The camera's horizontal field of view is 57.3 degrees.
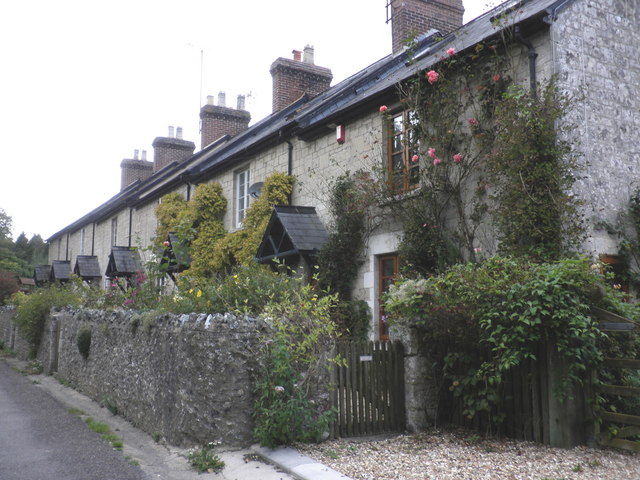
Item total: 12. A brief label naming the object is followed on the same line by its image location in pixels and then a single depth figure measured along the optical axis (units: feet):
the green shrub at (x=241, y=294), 23.07
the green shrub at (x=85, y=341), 35.63
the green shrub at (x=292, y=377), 20.38
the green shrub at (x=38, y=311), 51.26
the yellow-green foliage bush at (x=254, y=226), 44.78
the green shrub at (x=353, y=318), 35.91
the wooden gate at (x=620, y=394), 18.58
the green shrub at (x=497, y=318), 19.10
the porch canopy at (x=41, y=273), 122.21
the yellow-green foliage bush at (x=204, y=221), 53.36
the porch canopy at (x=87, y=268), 93.61
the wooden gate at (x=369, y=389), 22.35
